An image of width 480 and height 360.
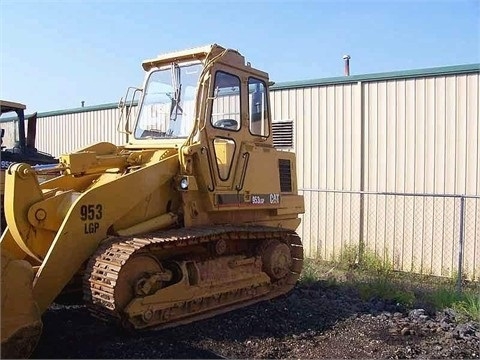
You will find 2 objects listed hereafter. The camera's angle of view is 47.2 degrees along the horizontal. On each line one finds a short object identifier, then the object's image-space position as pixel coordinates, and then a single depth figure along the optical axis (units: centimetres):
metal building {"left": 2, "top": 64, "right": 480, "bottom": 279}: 972
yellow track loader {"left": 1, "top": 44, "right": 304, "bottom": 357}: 526
